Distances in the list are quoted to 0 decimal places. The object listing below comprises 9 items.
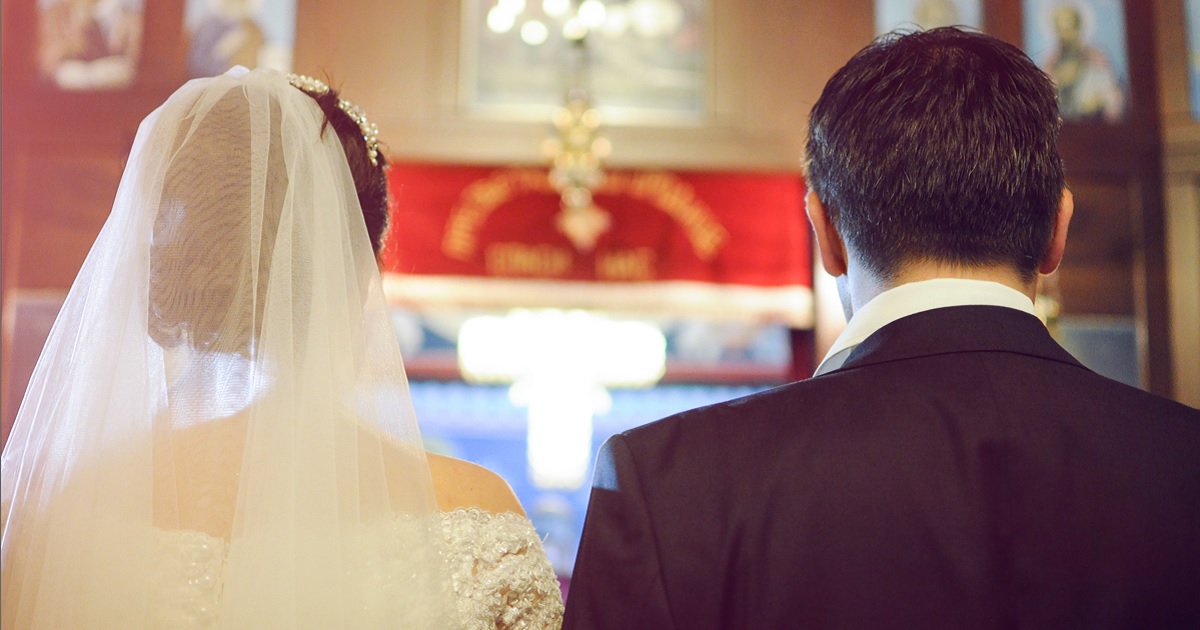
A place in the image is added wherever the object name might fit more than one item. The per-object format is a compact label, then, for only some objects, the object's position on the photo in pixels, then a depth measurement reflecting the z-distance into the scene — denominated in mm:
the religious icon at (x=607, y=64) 5344
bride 1475
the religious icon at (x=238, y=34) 5348
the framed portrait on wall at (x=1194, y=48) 5320
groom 1053
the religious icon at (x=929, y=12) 5438
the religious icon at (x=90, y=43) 5324
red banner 5062
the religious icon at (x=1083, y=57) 5344
